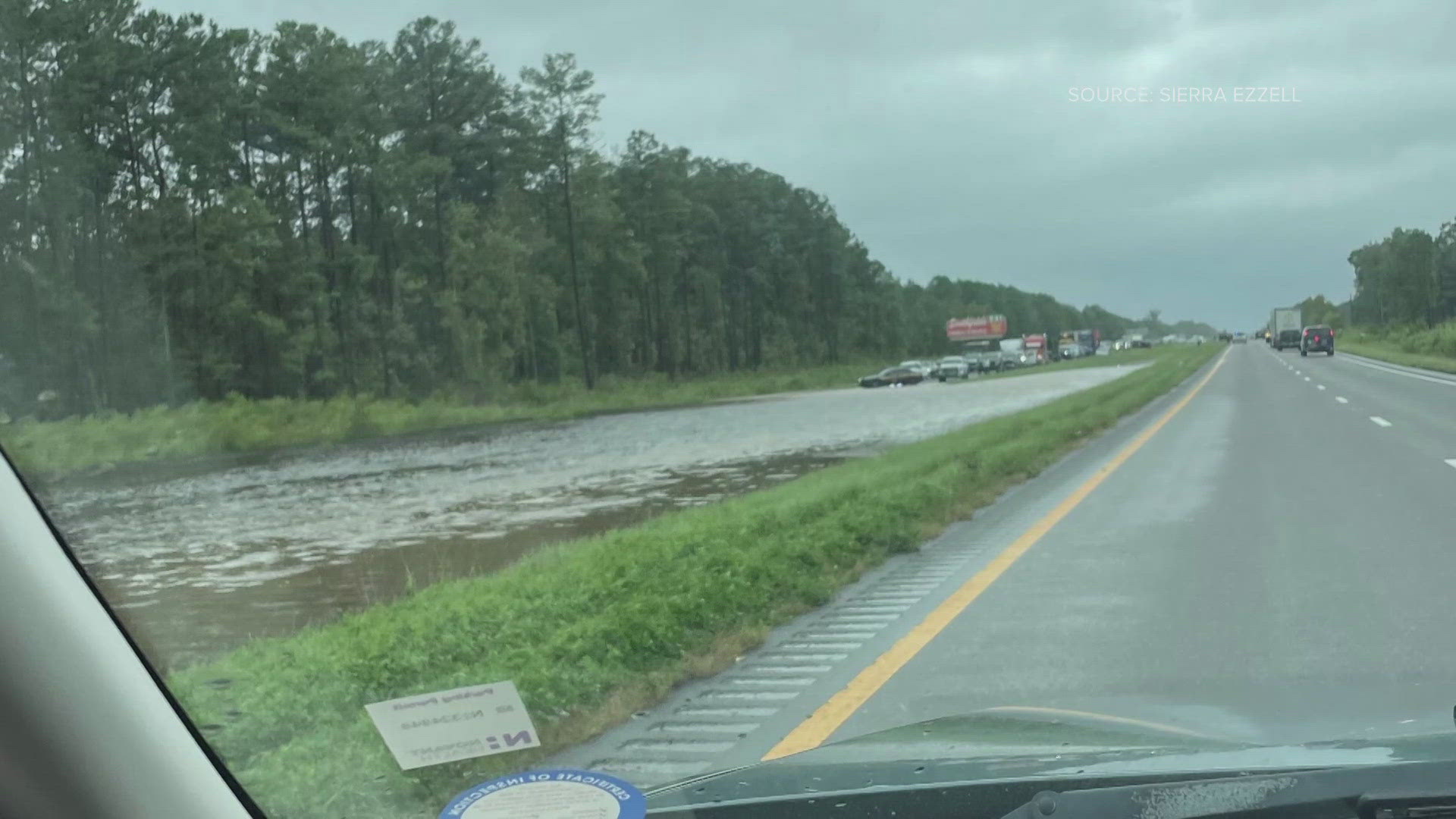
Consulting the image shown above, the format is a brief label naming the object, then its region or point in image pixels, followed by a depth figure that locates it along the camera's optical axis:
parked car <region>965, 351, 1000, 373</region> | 71.66
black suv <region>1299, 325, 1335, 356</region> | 74.81
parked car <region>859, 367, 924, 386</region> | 52.53
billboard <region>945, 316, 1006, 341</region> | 57.19
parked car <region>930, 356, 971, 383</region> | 64.53
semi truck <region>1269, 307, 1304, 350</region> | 92.50
